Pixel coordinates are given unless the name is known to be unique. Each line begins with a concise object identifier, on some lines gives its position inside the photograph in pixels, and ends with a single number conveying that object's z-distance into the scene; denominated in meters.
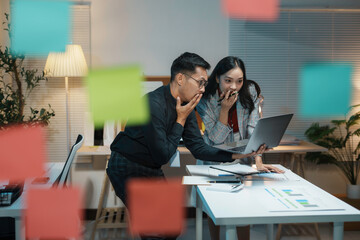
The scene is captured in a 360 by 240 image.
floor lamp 2.81
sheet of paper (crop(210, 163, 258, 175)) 1.87
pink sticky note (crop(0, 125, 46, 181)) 2.03
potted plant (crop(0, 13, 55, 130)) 2.76
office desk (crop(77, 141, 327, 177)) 2.75
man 1.52
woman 2.00
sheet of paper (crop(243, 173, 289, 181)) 1.76
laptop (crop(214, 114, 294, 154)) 1.55
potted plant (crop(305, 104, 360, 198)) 3.10
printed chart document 1.33
